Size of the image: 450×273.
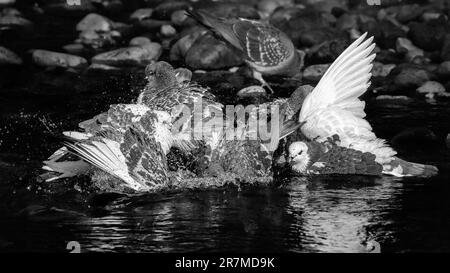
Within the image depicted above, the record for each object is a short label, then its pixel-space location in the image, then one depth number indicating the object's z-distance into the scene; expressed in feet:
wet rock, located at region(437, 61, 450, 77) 36.73
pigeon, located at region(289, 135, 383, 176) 25.55
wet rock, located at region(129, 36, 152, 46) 44.57
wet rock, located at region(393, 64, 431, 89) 36.09
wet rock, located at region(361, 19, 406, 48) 42.98
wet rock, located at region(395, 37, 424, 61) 40.86
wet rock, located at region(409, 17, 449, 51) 41.55
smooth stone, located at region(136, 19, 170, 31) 49.90
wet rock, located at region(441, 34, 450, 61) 38.75
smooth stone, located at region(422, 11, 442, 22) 45.57
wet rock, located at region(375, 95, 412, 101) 34.42
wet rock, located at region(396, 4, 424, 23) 46.62
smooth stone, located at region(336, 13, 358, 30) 45.88
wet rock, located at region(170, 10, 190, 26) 48.32
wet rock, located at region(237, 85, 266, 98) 36.19
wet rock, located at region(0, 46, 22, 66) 41.68
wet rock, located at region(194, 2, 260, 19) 48.57
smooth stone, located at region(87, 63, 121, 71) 40.60
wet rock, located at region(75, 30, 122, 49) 46.39
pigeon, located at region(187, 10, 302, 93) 37.42
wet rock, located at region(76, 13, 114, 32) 48.94
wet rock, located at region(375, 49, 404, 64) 40.63
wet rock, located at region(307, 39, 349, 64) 41.24
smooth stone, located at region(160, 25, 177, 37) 48.14
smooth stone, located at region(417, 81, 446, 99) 34.71
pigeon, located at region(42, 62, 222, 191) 22.80
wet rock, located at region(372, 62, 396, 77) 38.58
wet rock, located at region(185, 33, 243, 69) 40.81
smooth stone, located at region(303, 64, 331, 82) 38.99
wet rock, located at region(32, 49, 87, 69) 41.27
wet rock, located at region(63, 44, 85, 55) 44.39
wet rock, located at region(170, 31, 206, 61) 42.91
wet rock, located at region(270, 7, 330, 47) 43.93
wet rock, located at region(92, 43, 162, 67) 42.11
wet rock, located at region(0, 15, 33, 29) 50.46
